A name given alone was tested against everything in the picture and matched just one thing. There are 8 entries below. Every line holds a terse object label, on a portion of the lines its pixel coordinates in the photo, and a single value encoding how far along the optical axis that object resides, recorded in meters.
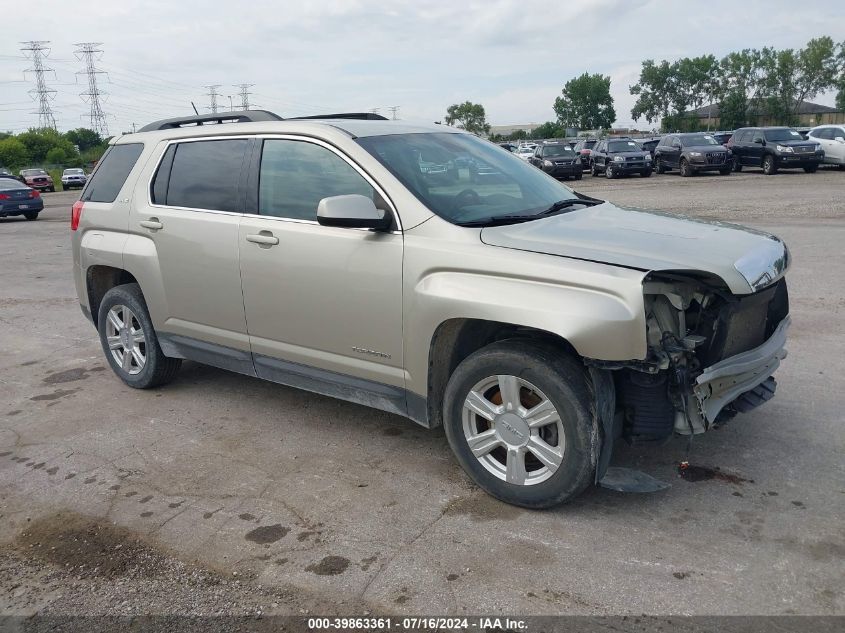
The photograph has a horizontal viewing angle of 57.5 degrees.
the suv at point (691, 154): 28.66
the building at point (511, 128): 146.50
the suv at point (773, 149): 26.55
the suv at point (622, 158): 30.78
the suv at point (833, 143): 27.38
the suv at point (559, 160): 31.27
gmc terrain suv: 3.46
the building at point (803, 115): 89.31
